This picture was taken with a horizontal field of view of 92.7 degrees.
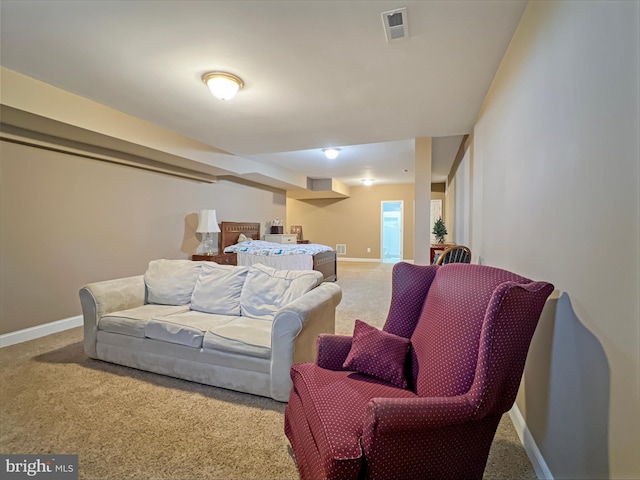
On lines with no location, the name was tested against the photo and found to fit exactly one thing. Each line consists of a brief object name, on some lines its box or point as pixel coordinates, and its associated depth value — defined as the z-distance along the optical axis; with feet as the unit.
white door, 30.40
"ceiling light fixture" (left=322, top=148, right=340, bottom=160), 17.10
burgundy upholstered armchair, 3.36
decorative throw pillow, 4.85
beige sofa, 6.72
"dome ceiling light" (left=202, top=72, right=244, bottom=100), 8.21
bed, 17.88
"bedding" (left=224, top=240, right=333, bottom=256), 18.37
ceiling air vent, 5.88
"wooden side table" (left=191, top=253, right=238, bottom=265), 17.06
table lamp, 17.01
